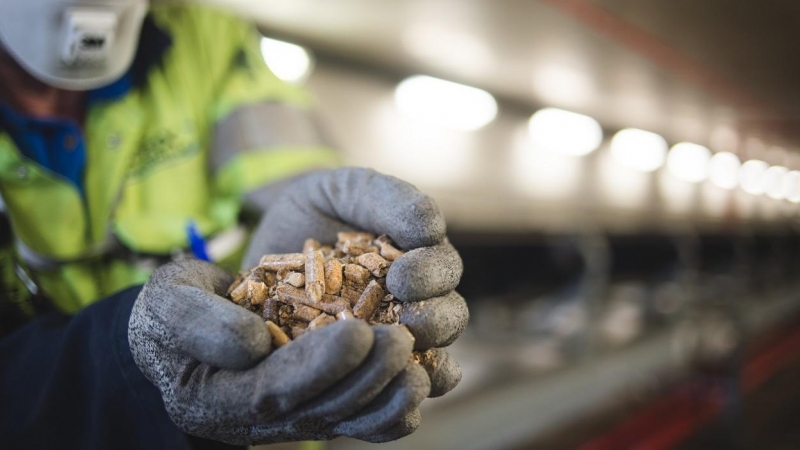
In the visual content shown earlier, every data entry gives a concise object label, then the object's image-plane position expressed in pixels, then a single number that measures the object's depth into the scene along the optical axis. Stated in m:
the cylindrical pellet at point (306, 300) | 0.29
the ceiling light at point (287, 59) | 0.90
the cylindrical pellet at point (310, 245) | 0.34
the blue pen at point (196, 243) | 0.41
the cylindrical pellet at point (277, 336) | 0.27
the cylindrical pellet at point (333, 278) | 0.30
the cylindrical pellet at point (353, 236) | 0.34
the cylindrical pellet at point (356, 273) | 0.31
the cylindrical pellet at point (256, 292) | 0.29
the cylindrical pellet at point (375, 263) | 0.30
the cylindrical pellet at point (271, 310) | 0.29
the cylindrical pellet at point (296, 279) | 0.31
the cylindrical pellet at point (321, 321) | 0.28
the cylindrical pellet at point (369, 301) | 0.29
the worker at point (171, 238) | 0.25
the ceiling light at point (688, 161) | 2.50
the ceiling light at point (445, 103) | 1.25
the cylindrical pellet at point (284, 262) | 0.32
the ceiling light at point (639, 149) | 2.15
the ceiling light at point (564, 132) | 1.69
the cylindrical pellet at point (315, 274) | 0.29
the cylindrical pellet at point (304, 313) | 0.29
